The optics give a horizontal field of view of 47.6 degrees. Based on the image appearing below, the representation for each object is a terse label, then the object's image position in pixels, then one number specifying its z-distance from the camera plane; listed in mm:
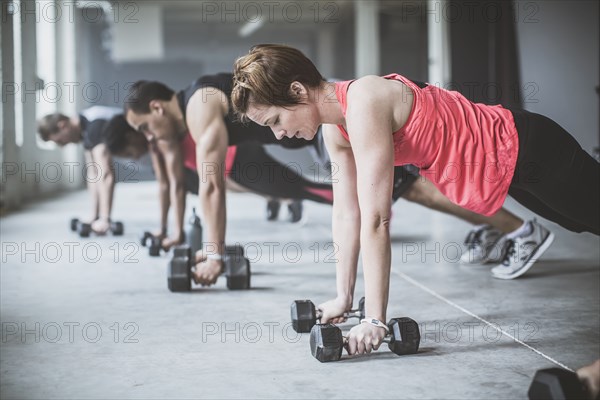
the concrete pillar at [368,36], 11000
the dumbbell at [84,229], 3814
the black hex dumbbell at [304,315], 1674
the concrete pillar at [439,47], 7859
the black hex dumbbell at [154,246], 3078
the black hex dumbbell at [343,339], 1396
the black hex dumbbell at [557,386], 1032
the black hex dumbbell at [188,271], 2217
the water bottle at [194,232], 2805
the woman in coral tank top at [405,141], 1389
